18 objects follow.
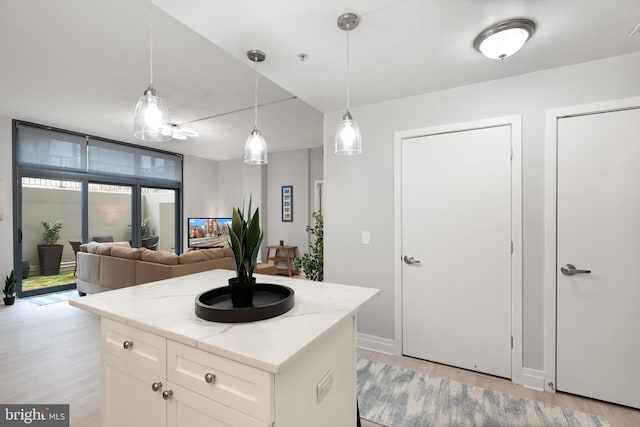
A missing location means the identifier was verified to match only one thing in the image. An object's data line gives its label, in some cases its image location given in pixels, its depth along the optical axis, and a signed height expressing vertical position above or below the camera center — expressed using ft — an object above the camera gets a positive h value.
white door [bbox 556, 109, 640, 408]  6.23 -0.91
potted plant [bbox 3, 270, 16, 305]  12.98 -3.36
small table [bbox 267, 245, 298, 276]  19.84 -2.95
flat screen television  21.03 -1.37
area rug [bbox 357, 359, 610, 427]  5.89 -4.13
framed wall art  20.65 +0.70
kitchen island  2.92 -1.71
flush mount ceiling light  5.23 +3.23
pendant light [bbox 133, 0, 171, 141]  4.55 +1.50
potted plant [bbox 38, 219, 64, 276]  15.23 -1.93
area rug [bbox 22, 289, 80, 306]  13.74 -4.12
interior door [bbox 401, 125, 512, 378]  7.38 -0.93
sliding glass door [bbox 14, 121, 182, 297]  14.21 +1.02
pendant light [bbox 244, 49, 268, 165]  6.55 +1.48
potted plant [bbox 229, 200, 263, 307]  3.97 -0.56
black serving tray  3.59 -1.24
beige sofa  11.25 -2.12
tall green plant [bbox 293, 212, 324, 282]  11.16 -1.94
